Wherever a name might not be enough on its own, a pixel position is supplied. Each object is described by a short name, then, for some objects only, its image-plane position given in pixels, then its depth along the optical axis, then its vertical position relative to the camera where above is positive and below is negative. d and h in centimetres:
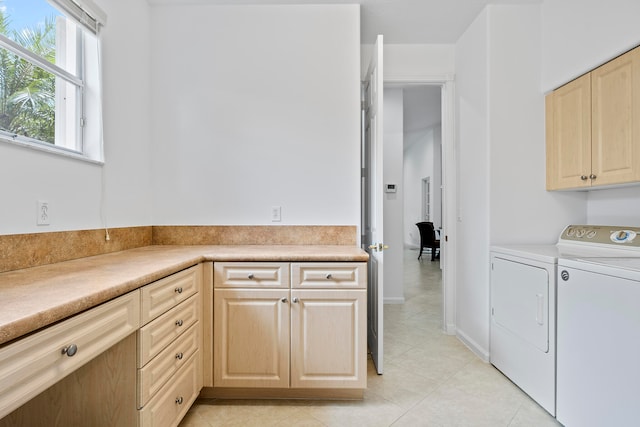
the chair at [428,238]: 732 -66
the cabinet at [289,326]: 182 -68
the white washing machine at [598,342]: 134 -63
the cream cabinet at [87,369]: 85 -60
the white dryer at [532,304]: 176 -59
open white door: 214 +7
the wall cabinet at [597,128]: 177 +54
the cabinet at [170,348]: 129 -66
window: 139 +70
